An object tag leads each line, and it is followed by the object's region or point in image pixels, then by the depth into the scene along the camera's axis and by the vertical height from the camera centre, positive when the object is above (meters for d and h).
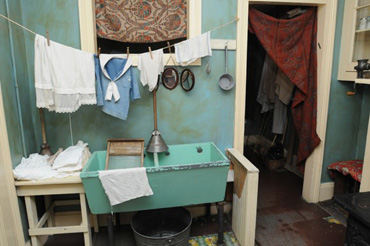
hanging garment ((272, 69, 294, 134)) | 3.22 -0.35
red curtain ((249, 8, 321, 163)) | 2.49 +0.23
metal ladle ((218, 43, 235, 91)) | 2.39 -0.08
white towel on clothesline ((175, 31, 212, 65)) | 2.16 +0.21
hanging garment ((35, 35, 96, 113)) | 1.82 -0.02
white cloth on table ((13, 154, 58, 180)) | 1.85 -0.70
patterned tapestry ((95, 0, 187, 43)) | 2.13 +0.45
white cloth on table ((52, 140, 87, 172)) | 1.96 -0.66
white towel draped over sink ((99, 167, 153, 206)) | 1.77 -0.76
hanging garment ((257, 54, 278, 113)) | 3.62 -0.18
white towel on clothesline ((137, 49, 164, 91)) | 2.06 +0.06
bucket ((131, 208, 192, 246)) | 2.21 -1.29
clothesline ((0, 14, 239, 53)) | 2.29 +0.44
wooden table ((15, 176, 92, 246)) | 1.89 -0.90
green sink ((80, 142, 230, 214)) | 1.84 -0.83
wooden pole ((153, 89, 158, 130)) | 2.23 -0.29
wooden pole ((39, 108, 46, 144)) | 2.11 -0.41
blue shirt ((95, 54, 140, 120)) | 2.01 -0.07
